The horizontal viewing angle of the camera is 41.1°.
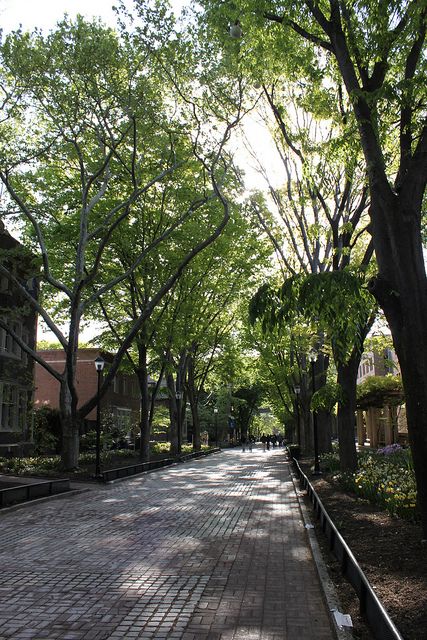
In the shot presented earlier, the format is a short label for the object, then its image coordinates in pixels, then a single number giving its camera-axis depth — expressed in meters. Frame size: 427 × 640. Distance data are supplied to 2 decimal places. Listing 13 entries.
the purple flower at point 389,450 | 23.09
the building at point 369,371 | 55.07
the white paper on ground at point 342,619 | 5.18
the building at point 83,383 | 43.13
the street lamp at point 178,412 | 35.16
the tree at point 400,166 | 7.05
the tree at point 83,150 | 17.38
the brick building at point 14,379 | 26.70
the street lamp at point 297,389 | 32.41
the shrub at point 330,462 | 19.42
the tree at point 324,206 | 12.14
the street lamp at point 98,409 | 19.19
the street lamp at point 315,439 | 18.97
